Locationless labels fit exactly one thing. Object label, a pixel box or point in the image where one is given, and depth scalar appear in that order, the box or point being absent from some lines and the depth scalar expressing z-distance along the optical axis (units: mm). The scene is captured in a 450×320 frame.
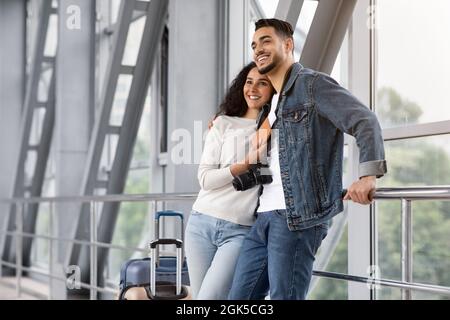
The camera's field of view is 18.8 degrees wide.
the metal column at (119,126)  9072
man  3007
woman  3714
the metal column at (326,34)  5772
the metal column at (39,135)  12454
